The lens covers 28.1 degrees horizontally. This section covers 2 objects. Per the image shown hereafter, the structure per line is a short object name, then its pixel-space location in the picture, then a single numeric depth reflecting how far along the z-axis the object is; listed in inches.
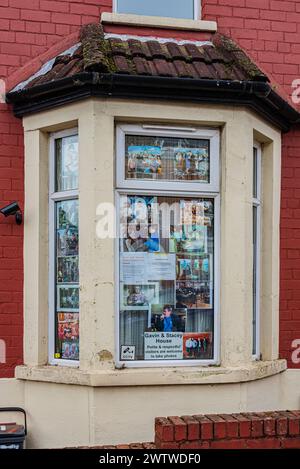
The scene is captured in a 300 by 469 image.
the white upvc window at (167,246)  214.1
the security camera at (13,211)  214.2
